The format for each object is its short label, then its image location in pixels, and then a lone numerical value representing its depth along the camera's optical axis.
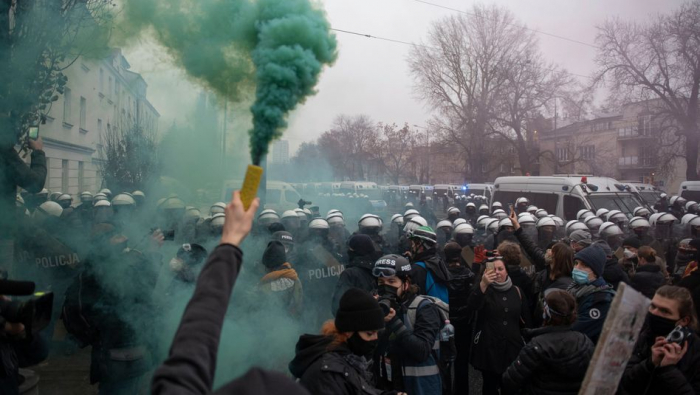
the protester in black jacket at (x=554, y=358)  3.14
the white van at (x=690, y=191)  15.53
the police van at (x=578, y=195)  12.21
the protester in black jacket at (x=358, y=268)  4.93
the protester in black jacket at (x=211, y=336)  1.18
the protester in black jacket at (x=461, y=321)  5.33
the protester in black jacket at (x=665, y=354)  2.77
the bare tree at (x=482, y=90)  33.88
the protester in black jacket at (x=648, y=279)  5.05
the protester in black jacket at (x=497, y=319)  4.50
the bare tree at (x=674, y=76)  20.41
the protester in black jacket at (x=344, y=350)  2.54
